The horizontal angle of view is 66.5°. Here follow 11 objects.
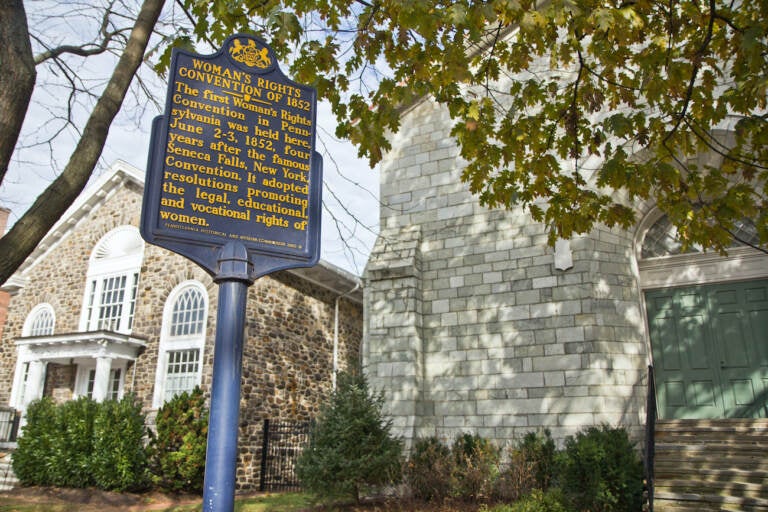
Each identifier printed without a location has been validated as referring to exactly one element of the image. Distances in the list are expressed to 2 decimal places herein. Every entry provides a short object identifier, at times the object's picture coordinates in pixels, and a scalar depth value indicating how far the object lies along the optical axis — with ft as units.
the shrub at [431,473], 31.68
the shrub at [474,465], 30.91
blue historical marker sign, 12.57
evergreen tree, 29.66
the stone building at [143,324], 51.37
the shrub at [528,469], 30.53
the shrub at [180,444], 44.06
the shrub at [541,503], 24.56
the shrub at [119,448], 42.80
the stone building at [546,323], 33.76
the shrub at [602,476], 25.93
